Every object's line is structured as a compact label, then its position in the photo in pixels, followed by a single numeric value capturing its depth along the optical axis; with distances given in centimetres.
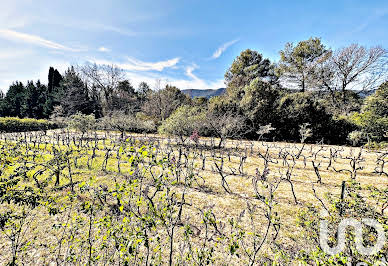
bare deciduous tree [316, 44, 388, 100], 1764
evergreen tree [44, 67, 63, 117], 3025
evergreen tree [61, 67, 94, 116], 2909
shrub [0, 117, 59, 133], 2159
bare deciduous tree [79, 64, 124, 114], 2906
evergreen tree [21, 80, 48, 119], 3150
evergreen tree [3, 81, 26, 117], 3241
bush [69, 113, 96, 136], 1348
